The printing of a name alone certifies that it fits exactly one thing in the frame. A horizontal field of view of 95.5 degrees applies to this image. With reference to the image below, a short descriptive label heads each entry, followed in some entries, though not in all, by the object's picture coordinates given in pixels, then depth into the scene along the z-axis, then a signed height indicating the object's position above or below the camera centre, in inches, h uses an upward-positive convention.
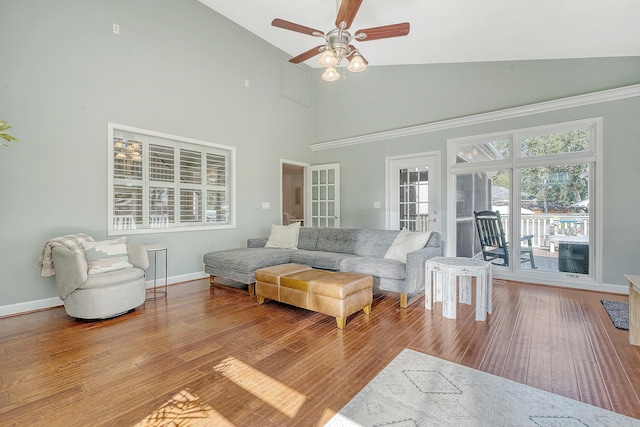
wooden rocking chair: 175.6 -15.9
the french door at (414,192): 206.1 +16.4
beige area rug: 59.3 -42.3
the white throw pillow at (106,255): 123.1 -19.2
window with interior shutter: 154.8 +17.9
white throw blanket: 119.3 -15.7
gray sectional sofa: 130.6 -23.5
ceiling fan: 113.0 +72.1
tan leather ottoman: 107.8 -31.0
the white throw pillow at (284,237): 191.0 -16.2
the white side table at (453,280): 114.2 -27.5
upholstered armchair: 112.0 -30.2
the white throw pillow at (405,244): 142.3 -15.4
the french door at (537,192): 157.8 +13.2
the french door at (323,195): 256.8 +16.5
